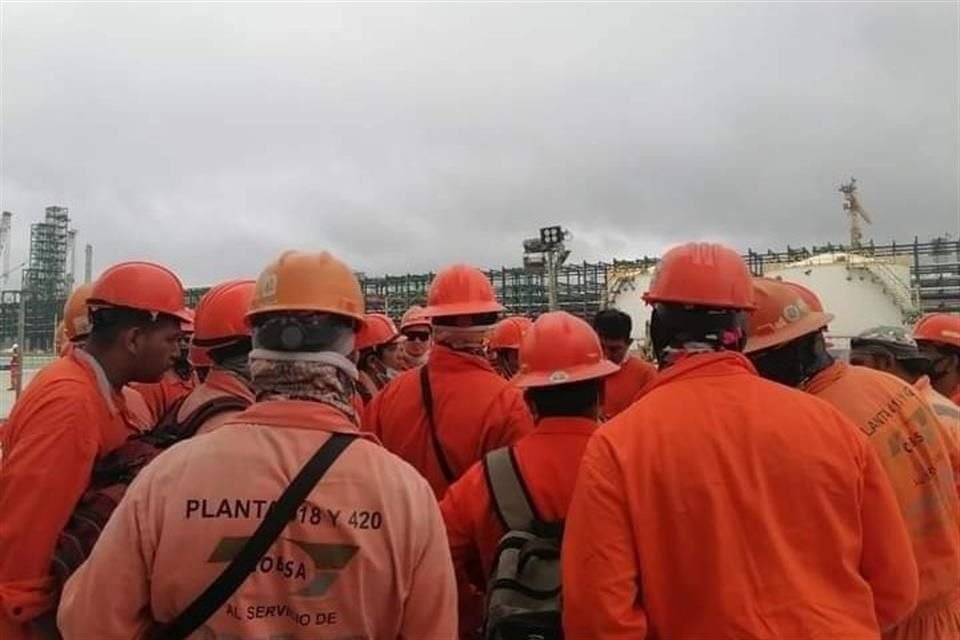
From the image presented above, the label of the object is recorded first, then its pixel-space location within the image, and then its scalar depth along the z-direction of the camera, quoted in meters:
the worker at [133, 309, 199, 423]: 4.77
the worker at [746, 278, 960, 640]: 2.96
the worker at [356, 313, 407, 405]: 6.45
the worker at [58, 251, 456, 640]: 1.87
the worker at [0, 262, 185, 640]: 2.71
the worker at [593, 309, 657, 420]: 6.22
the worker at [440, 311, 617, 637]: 3.00
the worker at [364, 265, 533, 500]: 3.80
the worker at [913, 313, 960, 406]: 5.59
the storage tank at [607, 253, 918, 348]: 29.61
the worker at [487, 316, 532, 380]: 7.05
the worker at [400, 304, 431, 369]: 7.60
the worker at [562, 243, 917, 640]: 2.17
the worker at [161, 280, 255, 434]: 2.87
